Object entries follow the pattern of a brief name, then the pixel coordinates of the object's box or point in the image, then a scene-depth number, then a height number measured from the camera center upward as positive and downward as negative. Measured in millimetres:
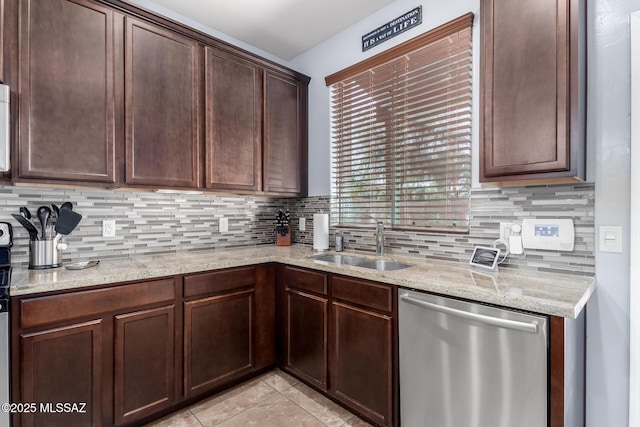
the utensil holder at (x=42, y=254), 1758 -237
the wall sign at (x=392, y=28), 2250 +1351
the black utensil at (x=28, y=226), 1723 -82
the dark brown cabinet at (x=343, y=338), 1699 -773
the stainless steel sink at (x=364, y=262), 2197 -371
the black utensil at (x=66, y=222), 1824 -64
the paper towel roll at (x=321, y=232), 2641 -175
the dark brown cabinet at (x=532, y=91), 1396 +554
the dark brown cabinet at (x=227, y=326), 1978 -772
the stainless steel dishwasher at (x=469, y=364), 1198 -650
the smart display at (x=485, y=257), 1734 -262
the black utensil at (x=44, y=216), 1809 -30
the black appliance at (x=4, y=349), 1365 -591
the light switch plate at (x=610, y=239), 1467 -131
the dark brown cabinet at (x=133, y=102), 1660 +690
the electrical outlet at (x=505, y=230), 1801 -110
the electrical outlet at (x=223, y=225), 2758 -123
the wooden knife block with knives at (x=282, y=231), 2977 -188
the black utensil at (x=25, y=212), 1775 -7
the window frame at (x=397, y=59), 1997 +1118
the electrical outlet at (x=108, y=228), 2143 -115
